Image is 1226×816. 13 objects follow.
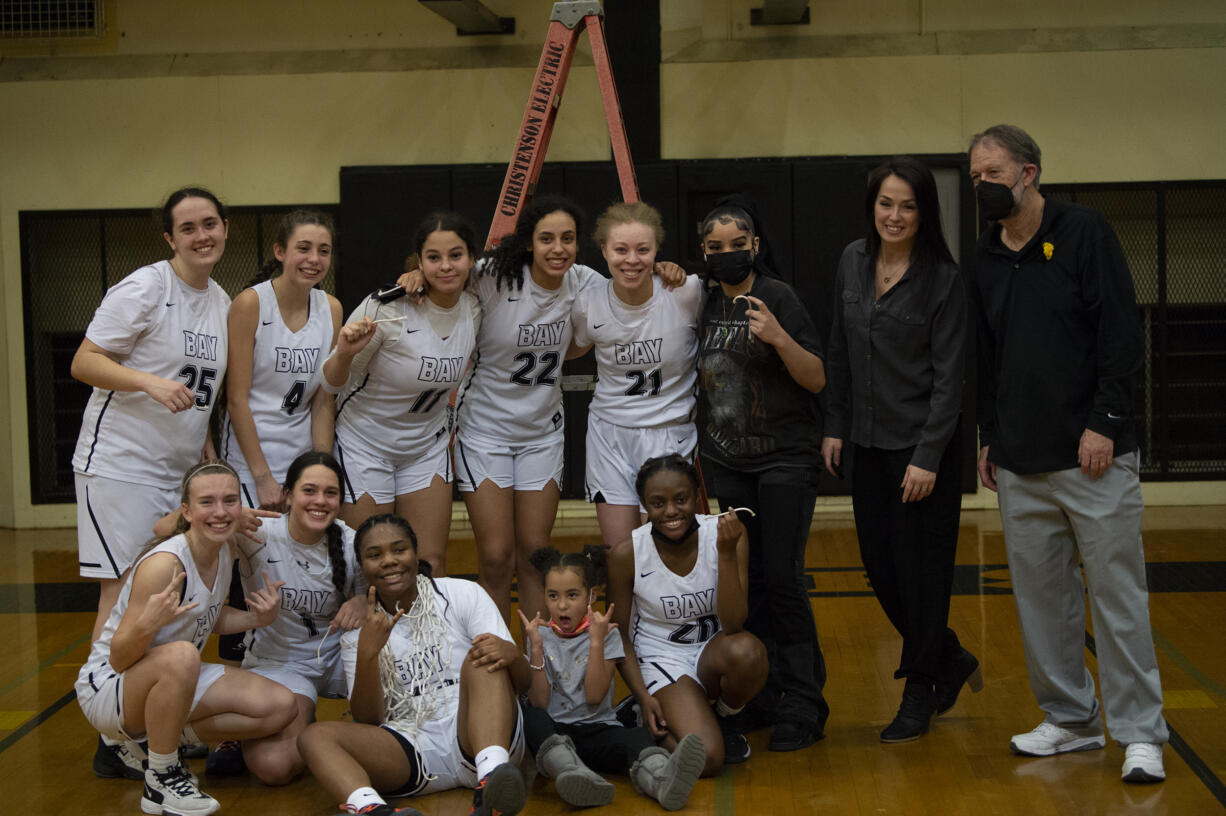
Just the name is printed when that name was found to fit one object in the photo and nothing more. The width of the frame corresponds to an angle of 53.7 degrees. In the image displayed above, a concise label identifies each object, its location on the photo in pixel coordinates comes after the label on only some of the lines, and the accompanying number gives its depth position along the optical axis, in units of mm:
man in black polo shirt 3430
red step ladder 4613
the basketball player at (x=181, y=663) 3361
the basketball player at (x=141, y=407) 3725
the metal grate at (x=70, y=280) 8562
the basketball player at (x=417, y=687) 3297
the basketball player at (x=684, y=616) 3645
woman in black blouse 3729
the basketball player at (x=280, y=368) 3920
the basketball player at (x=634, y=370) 3988
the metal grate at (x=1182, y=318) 8188
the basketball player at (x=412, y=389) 3945
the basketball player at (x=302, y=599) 3635
